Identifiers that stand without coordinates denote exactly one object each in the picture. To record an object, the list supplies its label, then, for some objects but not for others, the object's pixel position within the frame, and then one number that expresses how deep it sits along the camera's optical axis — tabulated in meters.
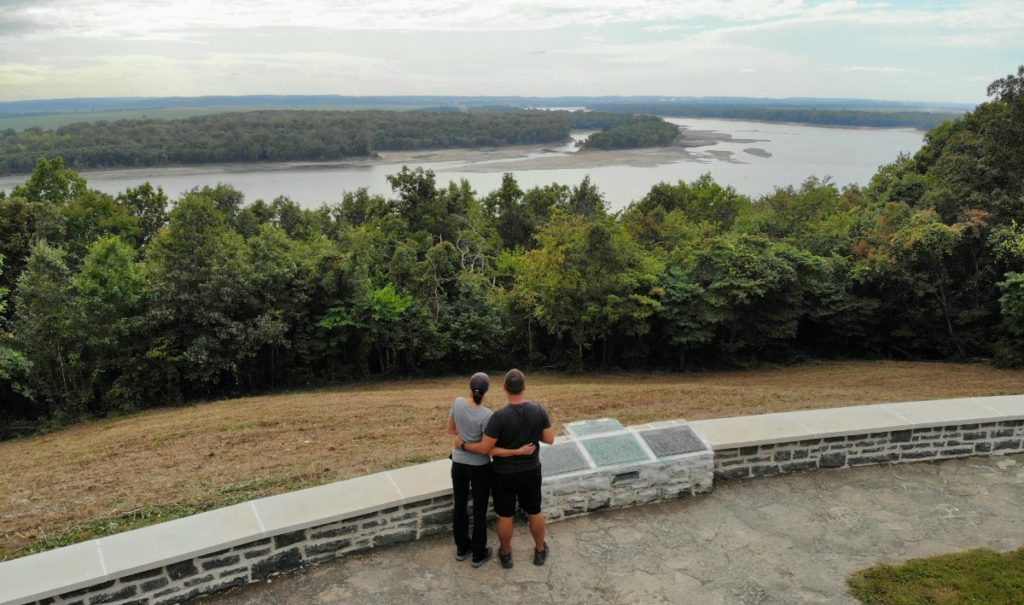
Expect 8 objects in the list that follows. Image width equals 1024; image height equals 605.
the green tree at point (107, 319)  16.80
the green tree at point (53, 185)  30.81
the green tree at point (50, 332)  16.34
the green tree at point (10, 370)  15.13
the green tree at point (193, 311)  16.89
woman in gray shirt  5.18
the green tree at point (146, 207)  33.25
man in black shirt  5.08
